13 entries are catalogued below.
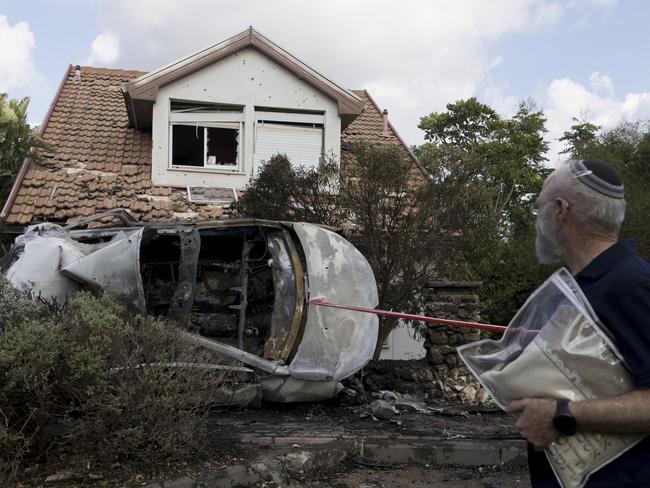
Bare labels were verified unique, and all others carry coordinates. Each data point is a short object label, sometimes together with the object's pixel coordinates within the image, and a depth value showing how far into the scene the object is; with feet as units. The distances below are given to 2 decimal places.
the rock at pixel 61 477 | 14.10
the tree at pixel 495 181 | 32.30
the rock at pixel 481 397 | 29.30
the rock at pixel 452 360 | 30.58
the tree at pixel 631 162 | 47.52
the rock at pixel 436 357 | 30.66
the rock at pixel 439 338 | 31.09
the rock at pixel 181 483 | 14.67
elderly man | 6.38
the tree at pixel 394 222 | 30.86
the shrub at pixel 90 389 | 14.02
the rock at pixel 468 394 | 29.43
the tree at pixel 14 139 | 42.68
